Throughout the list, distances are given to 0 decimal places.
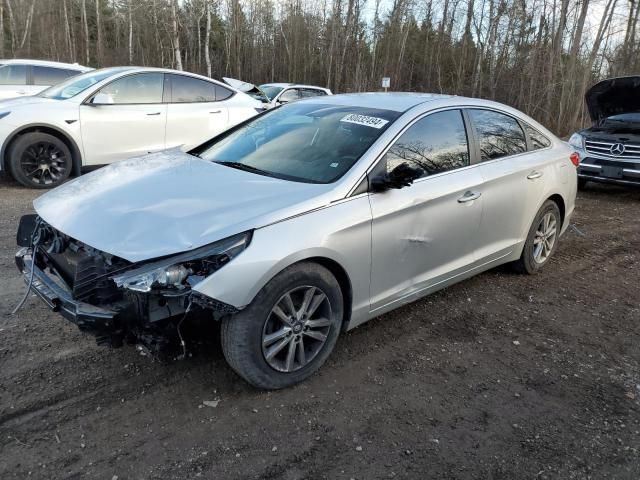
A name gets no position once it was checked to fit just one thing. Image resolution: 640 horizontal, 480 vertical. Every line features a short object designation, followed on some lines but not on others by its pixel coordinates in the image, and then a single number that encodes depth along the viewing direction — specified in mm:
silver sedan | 2686
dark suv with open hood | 8766
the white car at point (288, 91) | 15659
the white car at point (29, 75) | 10570
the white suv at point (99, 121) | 7355
